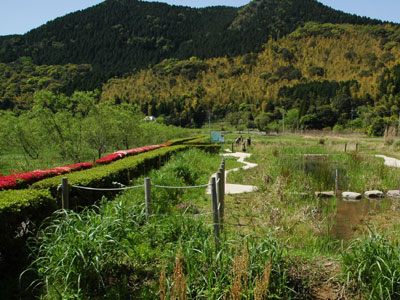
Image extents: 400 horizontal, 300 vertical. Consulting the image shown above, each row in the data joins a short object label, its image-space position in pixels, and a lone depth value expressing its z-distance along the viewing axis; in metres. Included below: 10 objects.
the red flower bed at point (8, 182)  5.35
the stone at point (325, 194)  8.80
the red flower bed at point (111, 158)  9.38
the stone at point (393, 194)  8.65
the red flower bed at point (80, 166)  7.63
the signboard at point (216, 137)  21.05
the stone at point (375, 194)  8.84
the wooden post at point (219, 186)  4.71
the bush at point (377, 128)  36.94
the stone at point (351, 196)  8.65
